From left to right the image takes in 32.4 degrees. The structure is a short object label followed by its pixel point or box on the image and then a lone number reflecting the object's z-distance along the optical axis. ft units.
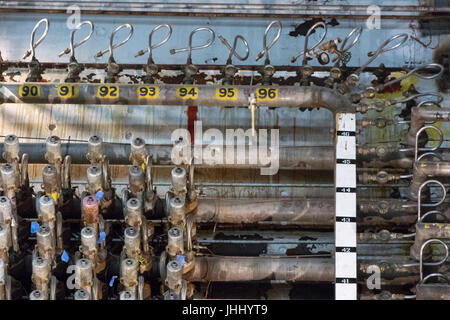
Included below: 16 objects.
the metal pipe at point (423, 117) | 19.24
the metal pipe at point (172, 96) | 19.90
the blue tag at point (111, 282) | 18.35
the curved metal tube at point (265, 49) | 20.76
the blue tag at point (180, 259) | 17.84
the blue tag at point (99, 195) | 18.27
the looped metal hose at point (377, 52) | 20.79
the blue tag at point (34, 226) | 18.08
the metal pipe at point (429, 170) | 18.99
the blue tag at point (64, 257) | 17.88
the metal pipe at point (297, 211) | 19.79
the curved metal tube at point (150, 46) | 20.90
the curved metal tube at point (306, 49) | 20.78
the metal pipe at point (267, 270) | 19.20
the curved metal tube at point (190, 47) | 20.97
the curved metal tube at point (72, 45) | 21.09
